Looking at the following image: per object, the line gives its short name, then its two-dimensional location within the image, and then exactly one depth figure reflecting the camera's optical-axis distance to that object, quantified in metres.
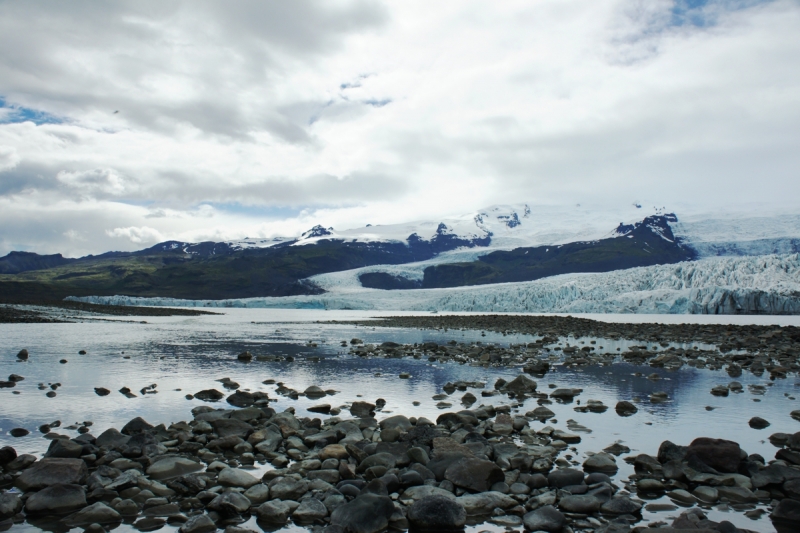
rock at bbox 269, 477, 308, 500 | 5.62
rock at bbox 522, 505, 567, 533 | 4.85
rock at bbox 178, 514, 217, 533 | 4.80
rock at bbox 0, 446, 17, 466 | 6.31
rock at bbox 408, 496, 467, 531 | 4.97
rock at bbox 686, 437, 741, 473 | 6.20
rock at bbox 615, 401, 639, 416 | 9.41
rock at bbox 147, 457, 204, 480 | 6.32
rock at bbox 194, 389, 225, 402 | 10.66
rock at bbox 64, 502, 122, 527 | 4.99
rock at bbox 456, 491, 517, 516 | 5.36
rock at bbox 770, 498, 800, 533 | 4.86
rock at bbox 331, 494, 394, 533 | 4.83
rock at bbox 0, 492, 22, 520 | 5.07
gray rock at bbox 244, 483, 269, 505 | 5.53
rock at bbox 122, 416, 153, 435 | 7.72
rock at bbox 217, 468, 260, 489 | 5.87
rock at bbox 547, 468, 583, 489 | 5.83
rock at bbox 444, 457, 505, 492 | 5.86
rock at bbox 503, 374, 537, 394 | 11.45
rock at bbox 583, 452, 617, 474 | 6.33
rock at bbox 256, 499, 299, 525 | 5.11
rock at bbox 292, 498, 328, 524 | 5.13
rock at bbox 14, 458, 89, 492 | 5.72
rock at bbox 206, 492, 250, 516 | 5.16
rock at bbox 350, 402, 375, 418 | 9.45
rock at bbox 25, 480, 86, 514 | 5.20
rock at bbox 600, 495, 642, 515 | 5.17
